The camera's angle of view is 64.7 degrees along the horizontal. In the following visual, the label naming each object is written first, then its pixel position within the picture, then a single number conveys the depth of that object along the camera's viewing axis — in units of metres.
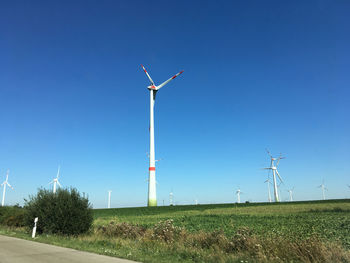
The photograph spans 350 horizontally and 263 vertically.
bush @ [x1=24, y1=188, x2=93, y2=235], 19.97
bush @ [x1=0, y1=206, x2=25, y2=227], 28.63
